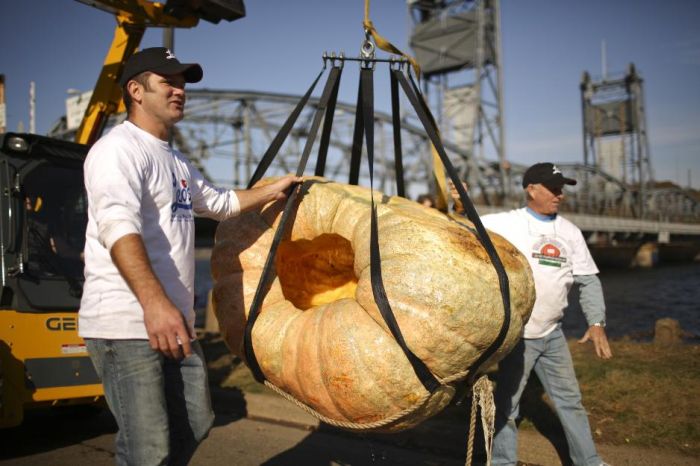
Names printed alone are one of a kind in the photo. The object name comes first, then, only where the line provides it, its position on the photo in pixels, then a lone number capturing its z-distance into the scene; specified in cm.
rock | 707
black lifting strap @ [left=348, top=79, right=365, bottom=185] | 337
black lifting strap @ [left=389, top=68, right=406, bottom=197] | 338
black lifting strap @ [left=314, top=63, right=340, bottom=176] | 346
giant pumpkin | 236
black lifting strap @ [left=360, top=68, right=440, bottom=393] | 234
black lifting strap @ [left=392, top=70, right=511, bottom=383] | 248
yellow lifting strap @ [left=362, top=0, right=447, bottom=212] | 311
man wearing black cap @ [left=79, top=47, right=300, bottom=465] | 206
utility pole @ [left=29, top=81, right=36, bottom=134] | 1104
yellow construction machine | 467
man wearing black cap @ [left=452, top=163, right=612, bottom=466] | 374
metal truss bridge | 4878
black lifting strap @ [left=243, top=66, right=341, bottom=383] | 271
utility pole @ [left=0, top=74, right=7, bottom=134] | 821
